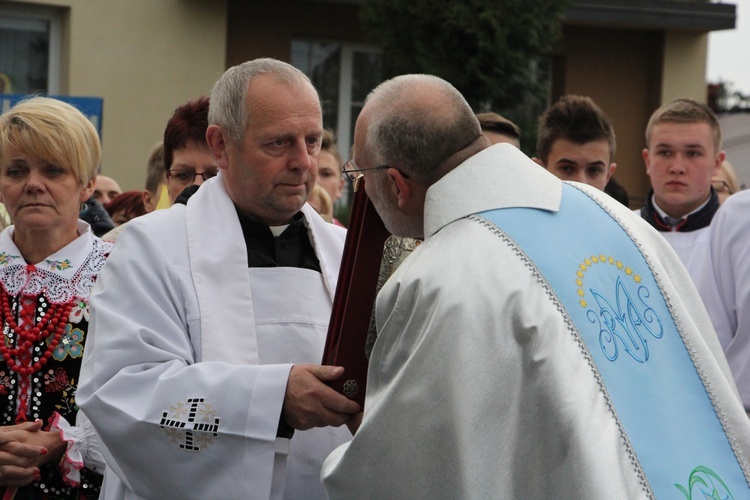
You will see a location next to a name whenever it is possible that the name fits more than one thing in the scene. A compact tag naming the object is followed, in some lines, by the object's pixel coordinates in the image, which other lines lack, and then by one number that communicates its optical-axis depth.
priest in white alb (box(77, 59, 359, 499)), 5.66
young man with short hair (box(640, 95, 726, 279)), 10.24
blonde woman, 6.65
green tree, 19.44
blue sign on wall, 13.69
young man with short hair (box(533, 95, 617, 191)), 9.93
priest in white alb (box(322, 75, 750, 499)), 4.66
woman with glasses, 8.35
